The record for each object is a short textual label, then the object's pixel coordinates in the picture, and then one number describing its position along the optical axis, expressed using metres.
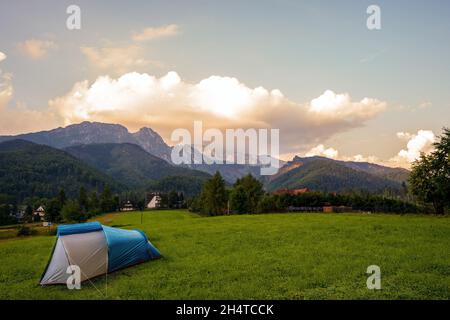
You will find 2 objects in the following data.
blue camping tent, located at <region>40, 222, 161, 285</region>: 19.64
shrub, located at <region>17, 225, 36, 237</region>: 62.88
